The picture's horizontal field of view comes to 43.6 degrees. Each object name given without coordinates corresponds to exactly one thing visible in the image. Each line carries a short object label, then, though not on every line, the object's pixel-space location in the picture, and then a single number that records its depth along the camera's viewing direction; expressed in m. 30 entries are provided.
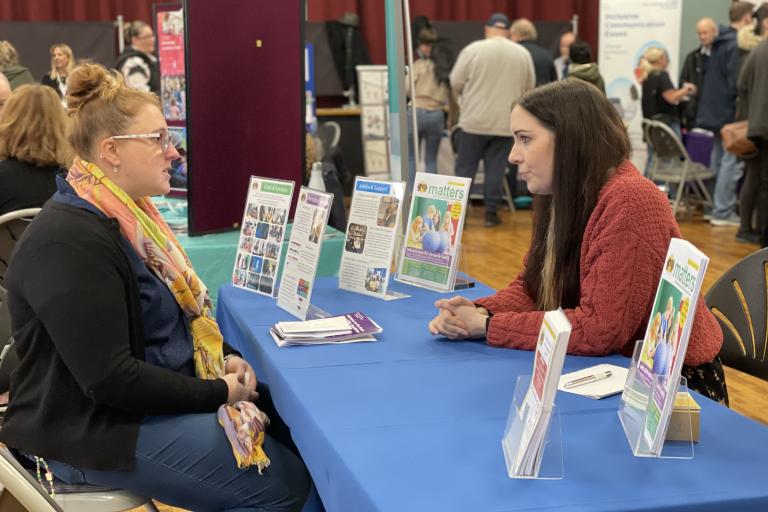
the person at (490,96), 7.12
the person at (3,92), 3.72
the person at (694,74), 7.59
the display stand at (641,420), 1.35
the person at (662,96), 7.73
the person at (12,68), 5.96
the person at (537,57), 8.02
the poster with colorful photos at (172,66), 3.66
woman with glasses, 1.60
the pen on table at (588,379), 1.67
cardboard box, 1.37
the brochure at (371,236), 2.41
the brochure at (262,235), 2.49
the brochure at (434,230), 2.39
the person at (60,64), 6.85
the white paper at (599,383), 1.62
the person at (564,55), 9.29
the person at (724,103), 6.93
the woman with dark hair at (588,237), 1.81
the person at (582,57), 6.60
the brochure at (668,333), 1.25
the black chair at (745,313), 2.04
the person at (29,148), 3.12
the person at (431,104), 8.18
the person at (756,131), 5.92
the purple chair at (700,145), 7.67
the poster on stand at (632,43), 8.56
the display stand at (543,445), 1.28
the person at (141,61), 6.03
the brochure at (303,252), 2.21
